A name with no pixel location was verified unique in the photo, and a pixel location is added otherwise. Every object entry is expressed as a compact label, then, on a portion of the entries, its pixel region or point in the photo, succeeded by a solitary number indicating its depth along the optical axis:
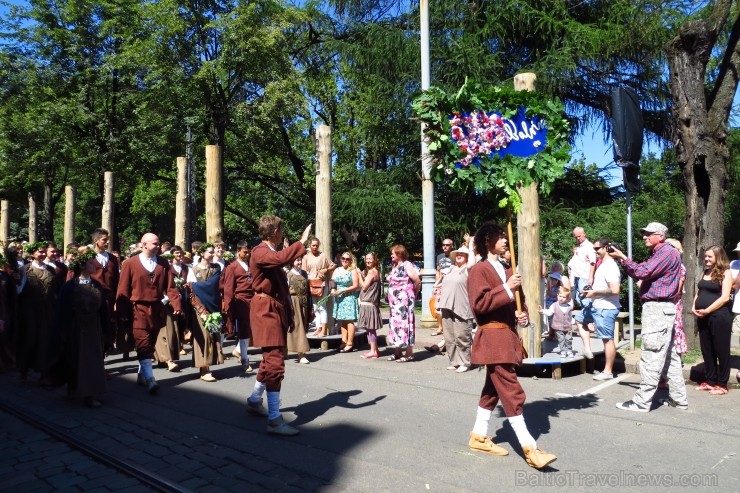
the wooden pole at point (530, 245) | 9.82
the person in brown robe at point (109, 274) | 10.41
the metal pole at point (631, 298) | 10.13
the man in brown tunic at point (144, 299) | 8.20
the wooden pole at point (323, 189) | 13.52
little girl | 9.38
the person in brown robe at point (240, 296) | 9.46
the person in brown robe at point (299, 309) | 10.53
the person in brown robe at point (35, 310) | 9.45
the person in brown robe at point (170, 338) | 9.54
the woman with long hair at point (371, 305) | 10.91
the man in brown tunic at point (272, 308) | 6.23
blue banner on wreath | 6.69
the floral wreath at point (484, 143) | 6.68
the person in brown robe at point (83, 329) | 7.64
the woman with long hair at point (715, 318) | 7.61
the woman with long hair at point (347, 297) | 11.48
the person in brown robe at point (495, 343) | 5.12
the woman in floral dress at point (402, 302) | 10.33
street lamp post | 13.99
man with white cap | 6.73
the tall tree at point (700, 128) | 9.83
